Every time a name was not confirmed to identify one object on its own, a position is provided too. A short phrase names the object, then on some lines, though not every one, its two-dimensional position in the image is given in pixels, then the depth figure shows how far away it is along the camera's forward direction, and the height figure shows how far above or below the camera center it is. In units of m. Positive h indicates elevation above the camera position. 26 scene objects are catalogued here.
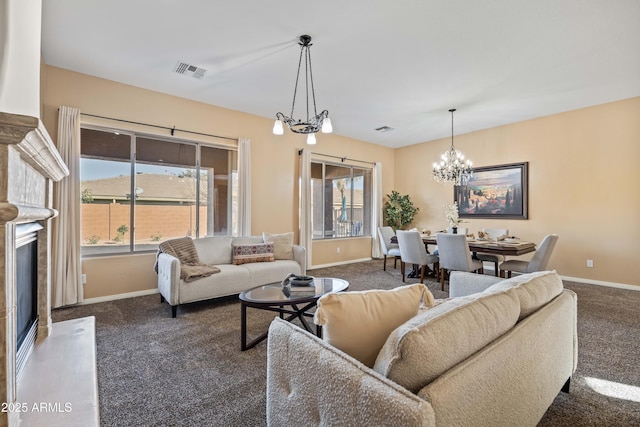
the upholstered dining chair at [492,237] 4.72 -0.35
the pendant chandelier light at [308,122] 3.03 +1.00
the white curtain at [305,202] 5.65 +0.26
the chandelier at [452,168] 4.96 +0.80
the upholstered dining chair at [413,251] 4.58 -0.55
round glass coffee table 2.43 -0.69
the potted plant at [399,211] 6.98 +0.11
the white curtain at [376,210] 7.04 +0.13
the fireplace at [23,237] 1.19 -0.13
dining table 3.89 -0.41
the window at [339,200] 6.35 +0.35
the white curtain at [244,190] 4.86 +0.41
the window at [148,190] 3.85 +0.36
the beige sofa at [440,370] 0.82 -0.49
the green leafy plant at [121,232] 4.01 -0.22
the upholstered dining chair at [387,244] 5.50 -0.54
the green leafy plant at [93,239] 3.81 -0.30
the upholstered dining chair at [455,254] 4.00 -0.52
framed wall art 5.44 +0.45
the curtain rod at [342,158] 5.83 +1.25
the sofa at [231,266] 3.28 -0.66
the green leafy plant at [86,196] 3.77 +0.25
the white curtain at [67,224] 3.46 -0.10
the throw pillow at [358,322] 1.11 -0.40
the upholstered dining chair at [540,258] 3.81 -0.54
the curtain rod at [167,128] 3.78 +1.25
